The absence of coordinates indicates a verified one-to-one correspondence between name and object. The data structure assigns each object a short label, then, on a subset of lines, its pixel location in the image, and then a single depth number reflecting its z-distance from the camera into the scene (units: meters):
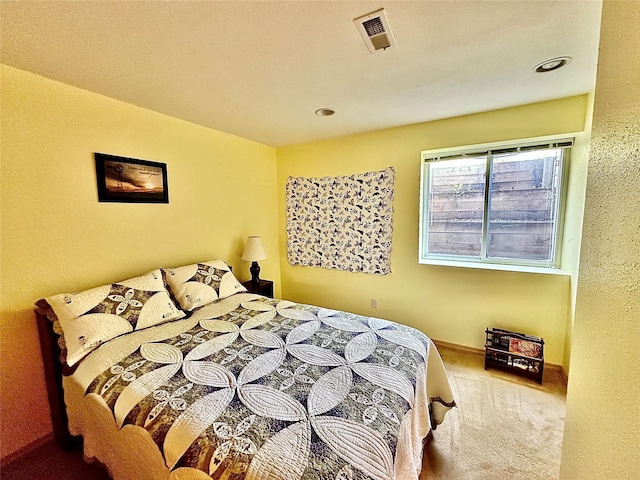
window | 2.40
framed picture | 2.01
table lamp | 2.97
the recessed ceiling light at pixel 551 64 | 1.58
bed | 0.95
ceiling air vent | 1.22
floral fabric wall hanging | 3.00
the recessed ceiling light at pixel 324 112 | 2.29
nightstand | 2.95
